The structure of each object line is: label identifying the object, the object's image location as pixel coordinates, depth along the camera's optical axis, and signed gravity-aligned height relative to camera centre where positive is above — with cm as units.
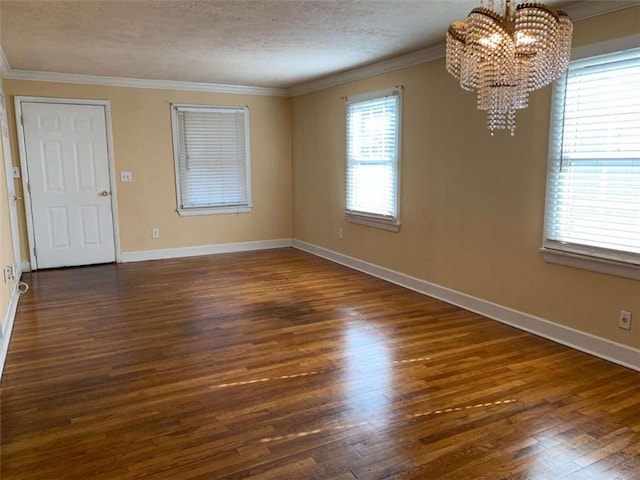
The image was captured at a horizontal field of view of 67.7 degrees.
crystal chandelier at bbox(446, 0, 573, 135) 222 +56
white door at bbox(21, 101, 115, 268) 564 -13
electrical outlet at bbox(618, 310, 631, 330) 306 -99
